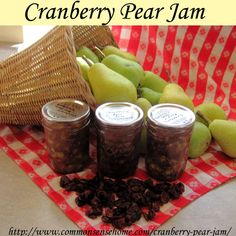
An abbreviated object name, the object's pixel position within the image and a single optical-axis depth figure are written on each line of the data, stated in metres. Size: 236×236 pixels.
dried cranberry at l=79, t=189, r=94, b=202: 0.62
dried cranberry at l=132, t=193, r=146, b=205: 0.61
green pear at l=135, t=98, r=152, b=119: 0.73
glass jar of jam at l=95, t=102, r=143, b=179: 0.63
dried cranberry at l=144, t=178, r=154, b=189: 0.65
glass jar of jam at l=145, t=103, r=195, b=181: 0.63
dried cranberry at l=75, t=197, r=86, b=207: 0.61
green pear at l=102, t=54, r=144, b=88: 0.78
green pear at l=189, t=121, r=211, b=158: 0.73
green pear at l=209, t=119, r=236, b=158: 0.73
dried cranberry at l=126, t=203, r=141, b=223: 0.58
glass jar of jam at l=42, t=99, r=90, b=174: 0.64
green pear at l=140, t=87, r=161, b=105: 0.79
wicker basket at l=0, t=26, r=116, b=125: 0.68
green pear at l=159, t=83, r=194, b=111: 0.74
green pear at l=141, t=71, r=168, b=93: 0.85
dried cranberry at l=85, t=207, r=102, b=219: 0.59
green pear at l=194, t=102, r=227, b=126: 0.79
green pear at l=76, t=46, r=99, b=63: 0.84
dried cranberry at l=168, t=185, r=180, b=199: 0.64
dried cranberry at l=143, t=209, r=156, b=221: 0.59
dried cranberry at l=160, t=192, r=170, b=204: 0.63
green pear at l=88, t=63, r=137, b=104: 0.70
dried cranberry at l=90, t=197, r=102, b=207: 0.61
